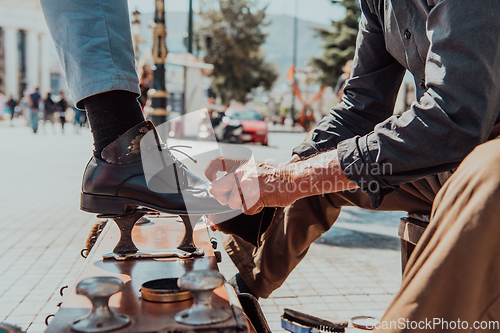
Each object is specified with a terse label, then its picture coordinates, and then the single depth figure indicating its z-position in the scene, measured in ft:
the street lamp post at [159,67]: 26.89
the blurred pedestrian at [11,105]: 91.20
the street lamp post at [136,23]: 43.14
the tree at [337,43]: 116.06
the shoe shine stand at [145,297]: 2.93
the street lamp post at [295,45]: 119.85
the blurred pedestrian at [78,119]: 64.03
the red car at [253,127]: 56.85
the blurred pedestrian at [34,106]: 61.16
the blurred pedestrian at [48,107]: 68.80
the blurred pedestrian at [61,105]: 75.04
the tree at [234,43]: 137.80
